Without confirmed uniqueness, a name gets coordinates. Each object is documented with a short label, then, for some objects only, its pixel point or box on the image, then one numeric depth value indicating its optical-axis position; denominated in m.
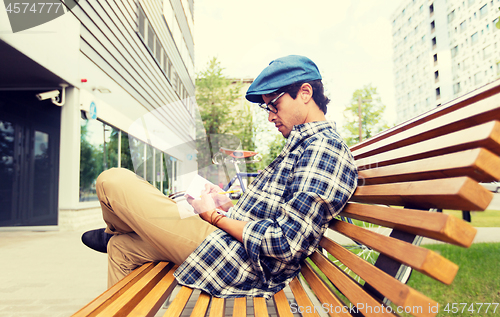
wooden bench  0.69
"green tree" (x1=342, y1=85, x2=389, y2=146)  22.06
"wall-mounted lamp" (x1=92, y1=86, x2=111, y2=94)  6.35
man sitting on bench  1.22
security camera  5.25
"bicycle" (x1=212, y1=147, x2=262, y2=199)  1.99
